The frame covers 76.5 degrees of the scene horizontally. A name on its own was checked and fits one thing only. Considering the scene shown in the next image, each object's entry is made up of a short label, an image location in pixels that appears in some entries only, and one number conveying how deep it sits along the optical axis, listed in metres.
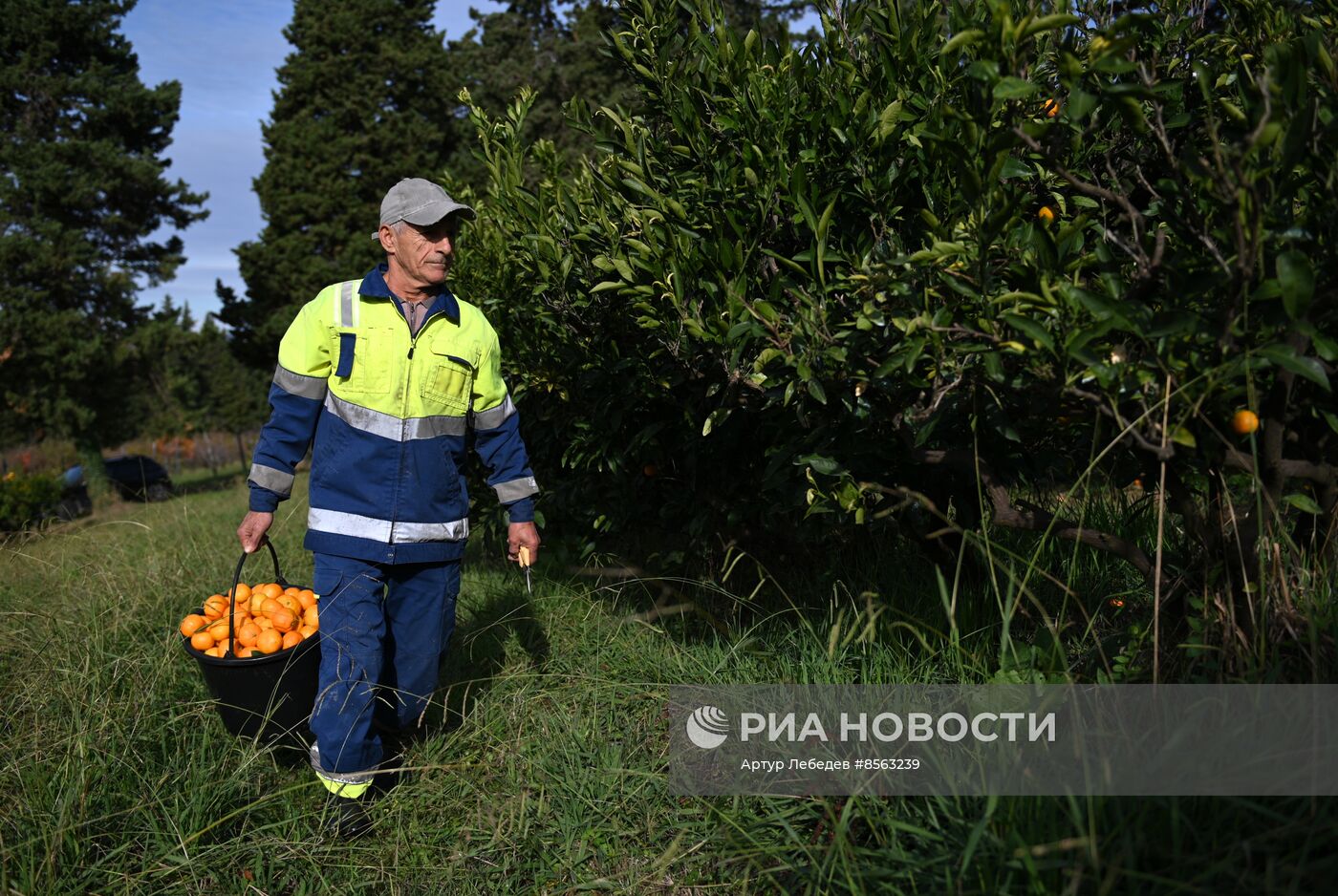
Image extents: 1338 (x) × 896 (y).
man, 2.81
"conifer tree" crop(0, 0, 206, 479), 17.31
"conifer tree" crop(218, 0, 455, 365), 20.34
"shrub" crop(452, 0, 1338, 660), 1.74
